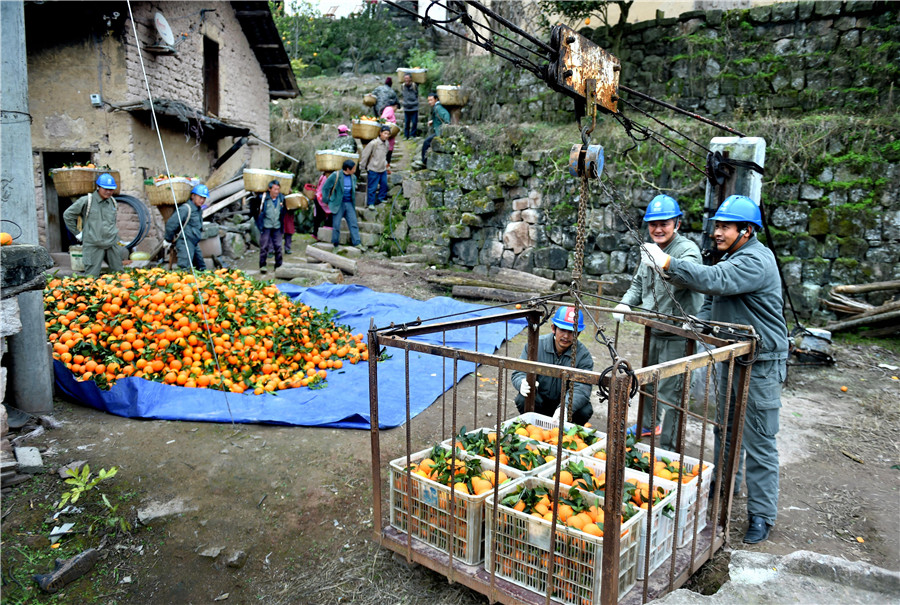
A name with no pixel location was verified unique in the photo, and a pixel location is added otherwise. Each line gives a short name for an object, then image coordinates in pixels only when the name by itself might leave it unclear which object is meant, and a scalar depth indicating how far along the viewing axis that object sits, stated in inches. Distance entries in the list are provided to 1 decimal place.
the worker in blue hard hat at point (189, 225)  387.9
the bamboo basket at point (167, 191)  391.5
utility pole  190.9
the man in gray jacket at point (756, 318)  143.1
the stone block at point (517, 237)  465.4
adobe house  422.3
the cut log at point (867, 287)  330.3
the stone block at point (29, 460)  165.0
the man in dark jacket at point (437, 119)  555.8
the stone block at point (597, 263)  425.4
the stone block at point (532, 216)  458.3
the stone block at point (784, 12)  389.1
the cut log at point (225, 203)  514.3
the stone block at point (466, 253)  494.9
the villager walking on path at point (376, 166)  545.3
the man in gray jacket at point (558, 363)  181.8
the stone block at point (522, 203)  466.3
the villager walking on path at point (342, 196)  509.0
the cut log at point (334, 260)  464.1
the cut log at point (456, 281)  431.2
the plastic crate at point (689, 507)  120.5
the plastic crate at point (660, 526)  112.9
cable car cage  96.2
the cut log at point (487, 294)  411.2
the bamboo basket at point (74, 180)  343.9
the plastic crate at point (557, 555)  100.9
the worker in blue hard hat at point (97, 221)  342.0
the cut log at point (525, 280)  428.1
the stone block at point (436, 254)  503.5
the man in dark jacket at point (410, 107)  617.1
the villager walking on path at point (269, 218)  436.5
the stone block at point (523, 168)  462.0
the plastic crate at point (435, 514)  114.7
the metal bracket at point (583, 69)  128.4
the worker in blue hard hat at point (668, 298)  184.1
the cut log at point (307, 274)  428.1
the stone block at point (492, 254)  481.7
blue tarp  208.4
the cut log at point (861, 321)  318.7
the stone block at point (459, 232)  491.8
